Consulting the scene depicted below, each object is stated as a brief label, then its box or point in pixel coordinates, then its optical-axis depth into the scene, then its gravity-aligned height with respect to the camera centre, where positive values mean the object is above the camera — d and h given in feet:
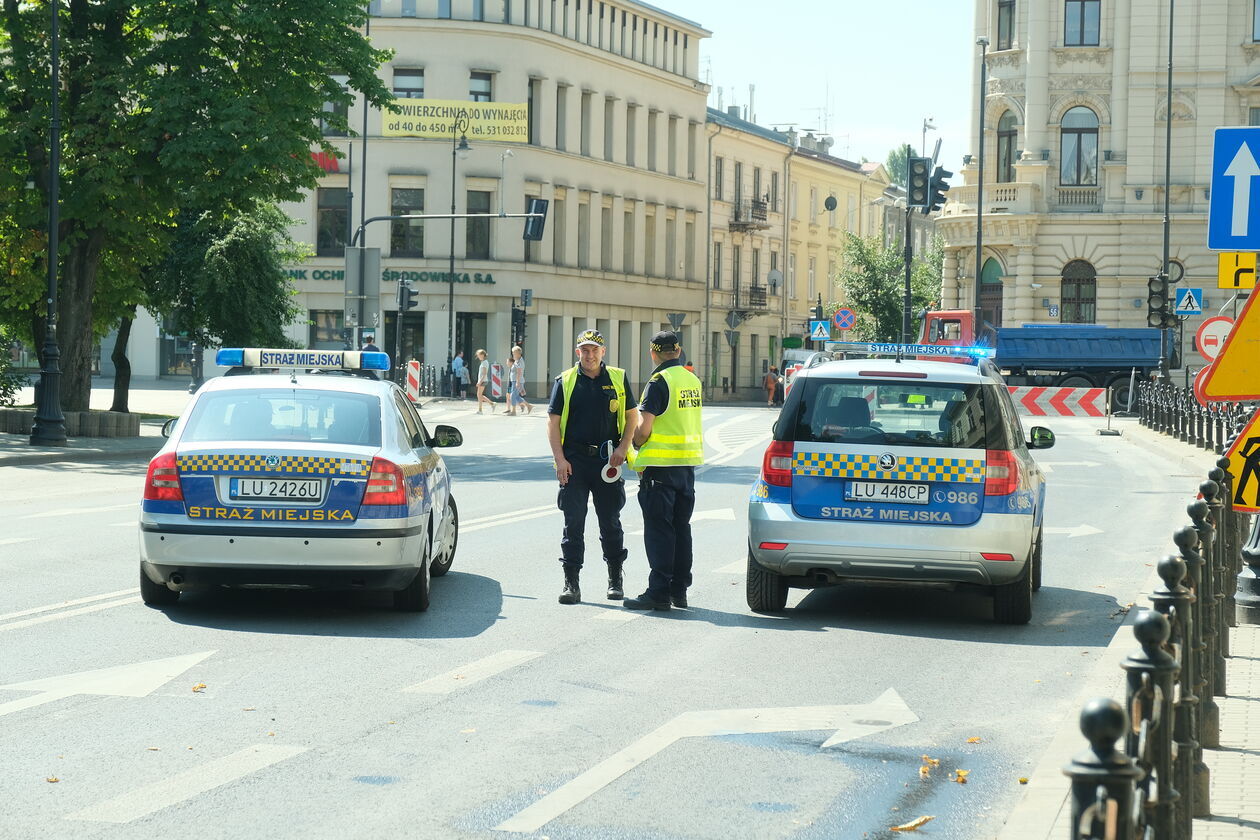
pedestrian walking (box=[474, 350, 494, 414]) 163.84 -3.85
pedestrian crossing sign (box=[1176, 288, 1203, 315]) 128.77 +3.22
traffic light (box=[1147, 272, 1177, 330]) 131.64 +3.05
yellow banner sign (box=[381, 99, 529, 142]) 219.61 +25.87
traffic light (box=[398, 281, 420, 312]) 164.96 +3.13
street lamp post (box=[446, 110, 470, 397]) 199.11 +20.34
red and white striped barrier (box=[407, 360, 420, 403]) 154.12 -3.89
